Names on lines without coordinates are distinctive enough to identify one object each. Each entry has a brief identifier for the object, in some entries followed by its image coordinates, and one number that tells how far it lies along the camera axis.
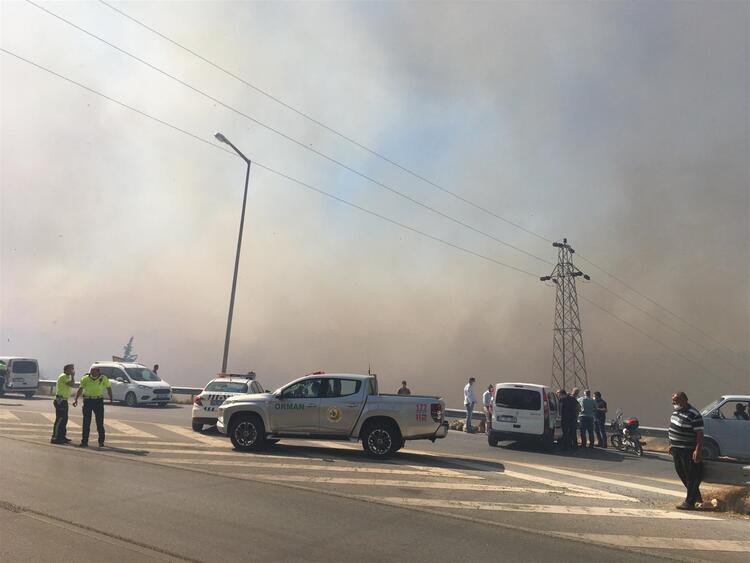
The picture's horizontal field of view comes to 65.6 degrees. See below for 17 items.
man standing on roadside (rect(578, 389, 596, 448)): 17.12
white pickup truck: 11.66
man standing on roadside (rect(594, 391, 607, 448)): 17.49
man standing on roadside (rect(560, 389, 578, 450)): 16.69
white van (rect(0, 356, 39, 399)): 29.77
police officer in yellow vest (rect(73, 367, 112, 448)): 12.29
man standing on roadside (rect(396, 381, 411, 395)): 19.95
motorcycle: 16.22
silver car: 13.55
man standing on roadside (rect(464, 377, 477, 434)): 19.58
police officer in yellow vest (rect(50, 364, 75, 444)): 12.51
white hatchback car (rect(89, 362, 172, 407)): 25.28
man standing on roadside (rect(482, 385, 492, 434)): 18.06
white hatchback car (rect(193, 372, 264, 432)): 15.35
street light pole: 24.34
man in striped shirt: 8.34
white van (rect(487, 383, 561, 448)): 15.39
